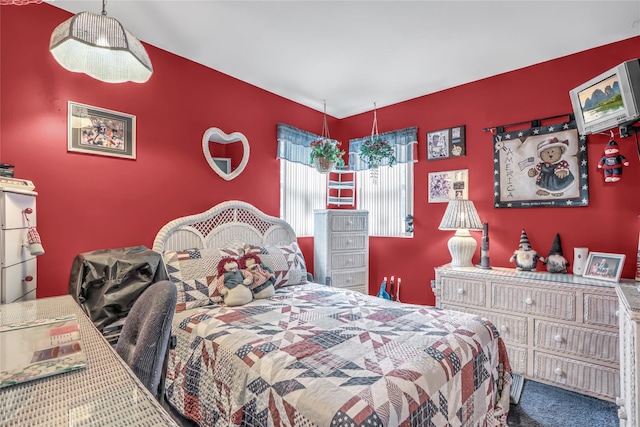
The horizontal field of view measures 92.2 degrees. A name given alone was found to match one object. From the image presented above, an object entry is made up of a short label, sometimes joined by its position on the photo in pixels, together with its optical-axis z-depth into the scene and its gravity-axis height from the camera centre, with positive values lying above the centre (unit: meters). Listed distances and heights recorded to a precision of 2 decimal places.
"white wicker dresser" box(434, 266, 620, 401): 2.15 -0.80
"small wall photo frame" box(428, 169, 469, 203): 3.24 +0.36
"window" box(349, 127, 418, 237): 3.64 +0.41
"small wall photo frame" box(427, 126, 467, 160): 3.24 +0.82
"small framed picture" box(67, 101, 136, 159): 2.14 +0.64
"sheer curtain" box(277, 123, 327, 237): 3.55 +0.47
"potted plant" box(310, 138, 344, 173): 3.48 +0.74
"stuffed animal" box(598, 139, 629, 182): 2.38 +0.44
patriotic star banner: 2.61 +0.46
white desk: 0.65 -0.43
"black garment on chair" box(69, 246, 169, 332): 1.85 -0.40
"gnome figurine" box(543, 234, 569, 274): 2.60 -0.35
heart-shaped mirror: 2.88 +0.66
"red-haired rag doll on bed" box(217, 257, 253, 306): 2.22 -0.48
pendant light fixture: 1.42 +0.86
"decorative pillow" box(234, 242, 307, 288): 2.69 -0.39
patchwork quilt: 1.15 -0.65
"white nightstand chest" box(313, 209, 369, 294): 3.46 -0.34
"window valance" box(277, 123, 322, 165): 3.47 +0.89
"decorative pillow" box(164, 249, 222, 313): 2.16 -0.42
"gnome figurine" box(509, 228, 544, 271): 2.72 -0.34
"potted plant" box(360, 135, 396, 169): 3.60 +0.79
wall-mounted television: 1.91 +0.81
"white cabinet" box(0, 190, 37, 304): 1.50 -0.14
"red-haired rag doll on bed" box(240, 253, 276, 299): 2.39 -0.45
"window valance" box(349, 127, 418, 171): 3.55 +0.90
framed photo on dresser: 2.26 -0.37
